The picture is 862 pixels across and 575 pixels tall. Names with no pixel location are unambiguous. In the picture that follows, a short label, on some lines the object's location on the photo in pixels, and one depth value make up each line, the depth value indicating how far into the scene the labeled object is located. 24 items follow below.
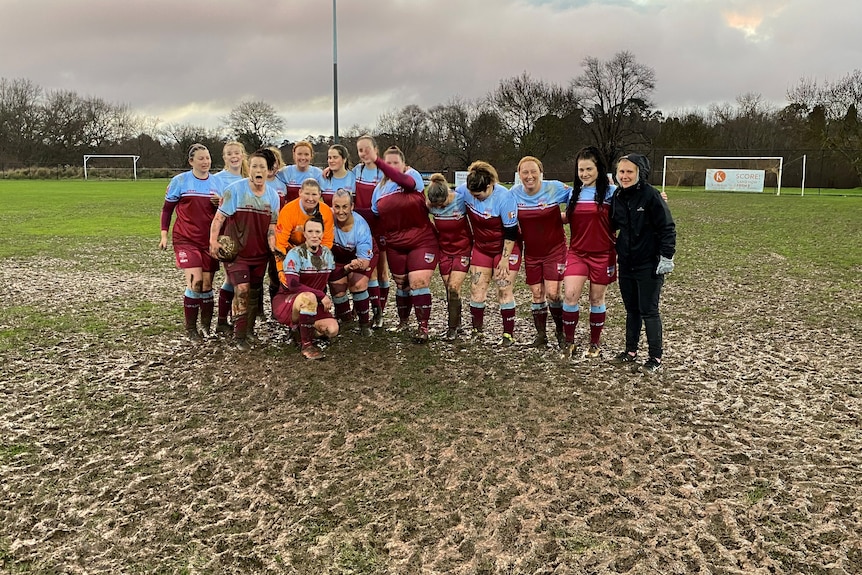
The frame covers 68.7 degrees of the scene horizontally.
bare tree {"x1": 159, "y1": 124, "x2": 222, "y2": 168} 60.51
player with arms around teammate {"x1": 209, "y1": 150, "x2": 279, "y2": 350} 5.73
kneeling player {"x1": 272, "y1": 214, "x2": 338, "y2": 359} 5.57
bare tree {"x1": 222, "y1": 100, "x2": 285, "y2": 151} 67.38
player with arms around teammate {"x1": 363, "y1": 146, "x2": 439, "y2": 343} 6.05
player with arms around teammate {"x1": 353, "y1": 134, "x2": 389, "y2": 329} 6.08
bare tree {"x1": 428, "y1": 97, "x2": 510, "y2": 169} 61.00
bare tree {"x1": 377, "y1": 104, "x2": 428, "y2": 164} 63.06
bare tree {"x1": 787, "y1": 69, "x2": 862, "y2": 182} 41.69
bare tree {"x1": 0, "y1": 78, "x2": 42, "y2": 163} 55.88
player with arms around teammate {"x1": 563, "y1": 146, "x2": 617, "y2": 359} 5.39
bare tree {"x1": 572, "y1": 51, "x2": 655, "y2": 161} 60.16
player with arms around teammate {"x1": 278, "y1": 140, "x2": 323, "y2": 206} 6.40
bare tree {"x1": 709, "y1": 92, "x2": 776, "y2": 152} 50.78
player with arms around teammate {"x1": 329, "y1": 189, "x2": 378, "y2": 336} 5.93
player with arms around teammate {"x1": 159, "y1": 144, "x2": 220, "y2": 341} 6.09
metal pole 19.23
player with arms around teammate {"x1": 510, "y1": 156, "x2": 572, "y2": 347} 5.66
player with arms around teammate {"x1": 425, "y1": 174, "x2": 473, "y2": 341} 5.91
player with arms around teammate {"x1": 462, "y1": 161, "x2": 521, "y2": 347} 5.80
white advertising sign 38.12
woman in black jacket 5.05
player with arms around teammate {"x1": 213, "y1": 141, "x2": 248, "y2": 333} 6.35
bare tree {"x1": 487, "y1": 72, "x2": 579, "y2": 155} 60.06
